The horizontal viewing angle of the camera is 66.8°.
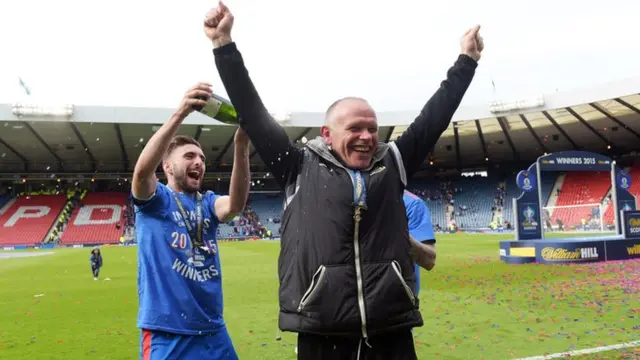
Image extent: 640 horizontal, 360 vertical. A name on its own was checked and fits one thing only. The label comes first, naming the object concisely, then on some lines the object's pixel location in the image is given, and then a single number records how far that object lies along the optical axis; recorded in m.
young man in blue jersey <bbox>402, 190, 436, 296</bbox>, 4.02
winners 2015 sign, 18.65
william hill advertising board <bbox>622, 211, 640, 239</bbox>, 18.08
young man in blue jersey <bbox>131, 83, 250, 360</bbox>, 2.87
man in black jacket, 2.01
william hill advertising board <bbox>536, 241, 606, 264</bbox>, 16.44
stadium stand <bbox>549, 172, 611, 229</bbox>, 41.56
